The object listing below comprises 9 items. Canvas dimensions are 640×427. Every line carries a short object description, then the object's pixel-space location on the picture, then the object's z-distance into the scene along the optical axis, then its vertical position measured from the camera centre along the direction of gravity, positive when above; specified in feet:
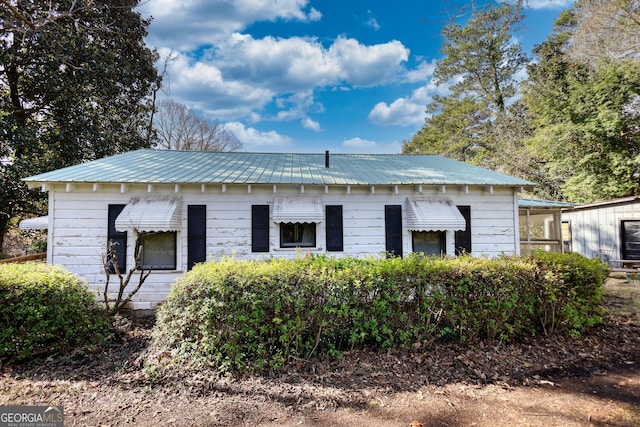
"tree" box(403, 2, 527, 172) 73.52 +36.91
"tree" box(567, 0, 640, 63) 41.62 +29.47
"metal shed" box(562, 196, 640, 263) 36.76 -0.39
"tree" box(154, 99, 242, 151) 82.53 +29.41
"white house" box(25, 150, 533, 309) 23.00 +1.32
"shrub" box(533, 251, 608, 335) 15.31 -3.49
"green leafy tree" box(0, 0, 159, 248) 38.37 +19.49
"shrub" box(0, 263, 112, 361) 13.99 -4.02
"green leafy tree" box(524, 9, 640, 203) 47.09 +18.26
